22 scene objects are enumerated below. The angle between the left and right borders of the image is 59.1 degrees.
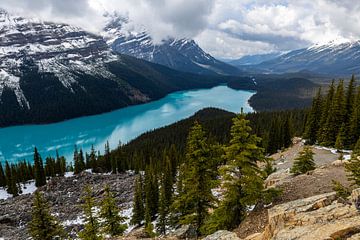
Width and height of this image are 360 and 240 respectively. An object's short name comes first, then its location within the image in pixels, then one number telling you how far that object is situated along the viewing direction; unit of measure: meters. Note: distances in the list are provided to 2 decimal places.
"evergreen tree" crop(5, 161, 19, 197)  81.56
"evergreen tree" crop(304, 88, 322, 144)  61.37
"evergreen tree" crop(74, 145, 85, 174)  97.37
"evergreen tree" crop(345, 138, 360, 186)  19.20
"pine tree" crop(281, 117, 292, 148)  74.69
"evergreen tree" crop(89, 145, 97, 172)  103.88
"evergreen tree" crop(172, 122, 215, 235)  23.39
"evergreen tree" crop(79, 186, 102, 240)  28.53
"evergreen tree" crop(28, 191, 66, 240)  31.38
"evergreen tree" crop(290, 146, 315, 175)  29.52
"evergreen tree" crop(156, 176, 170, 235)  43.63
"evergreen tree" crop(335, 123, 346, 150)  47.89
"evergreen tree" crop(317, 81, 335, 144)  55.66
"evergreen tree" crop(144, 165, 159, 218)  52.66
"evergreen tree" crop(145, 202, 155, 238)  28.19
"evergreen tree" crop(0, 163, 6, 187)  91.38
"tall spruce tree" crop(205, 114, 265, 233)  19.98
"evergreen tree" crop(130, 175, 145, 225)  49.66
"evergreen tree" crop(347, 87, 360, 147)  50.22
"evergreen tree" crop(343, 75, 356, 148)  50.87
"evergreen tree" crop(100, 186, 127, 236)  31.70
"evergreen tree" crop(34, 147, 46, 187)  87.12
